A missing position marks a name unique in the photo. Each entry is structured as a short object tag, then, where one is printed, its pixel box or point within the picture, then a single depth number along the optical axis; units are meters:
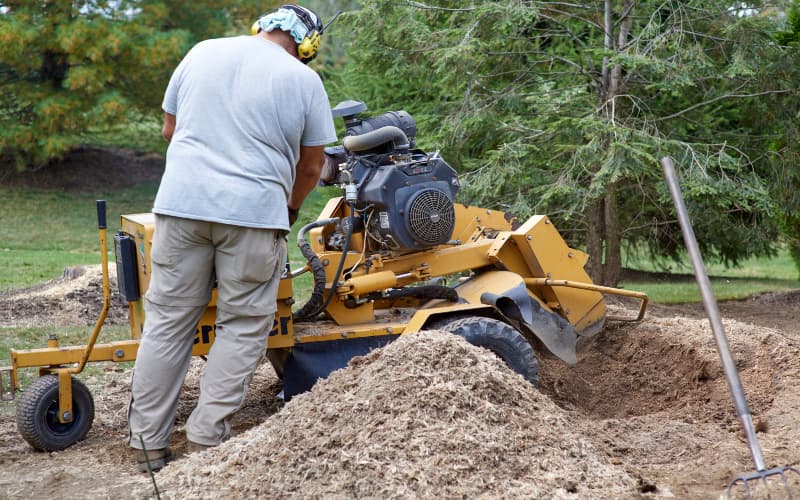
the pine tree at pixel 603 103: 8.03
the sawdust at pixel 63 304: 8.36
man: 4.21
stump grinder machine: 4.79
